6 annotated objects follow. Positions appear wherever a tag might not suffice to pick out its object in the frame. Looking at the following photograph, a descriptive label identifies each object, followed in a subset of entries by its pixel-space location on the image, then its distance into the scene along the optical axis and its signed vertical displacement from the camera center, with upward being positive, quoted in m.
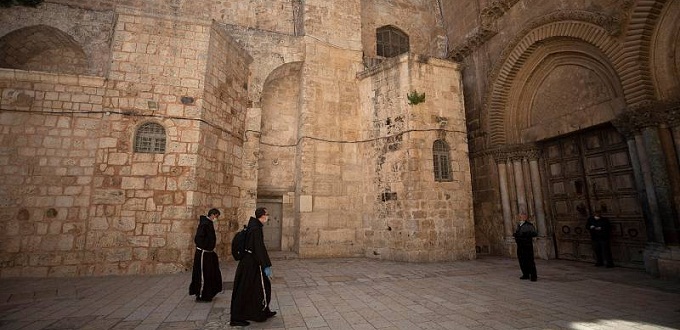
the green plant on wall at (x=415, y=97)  9.86 +3.82
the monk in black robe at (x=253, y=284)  4.06 -0.93
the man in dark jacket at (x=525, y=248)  6.49 -0.70
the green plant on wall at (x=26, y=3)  8.94 +6.36
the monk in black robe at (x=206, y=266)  5.15 -0.84
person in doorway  7.82 -0.57
